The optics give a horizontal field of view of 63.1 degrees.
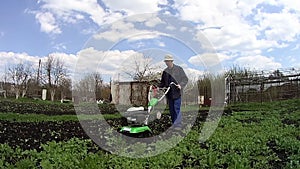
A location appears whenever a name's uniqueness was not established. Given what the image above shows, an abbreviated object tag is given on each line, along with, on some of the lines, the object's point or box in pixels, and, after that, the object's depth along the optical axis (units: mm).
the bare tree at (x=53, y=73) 24025
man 5682
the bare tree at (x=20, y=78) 23000
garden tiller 4684
